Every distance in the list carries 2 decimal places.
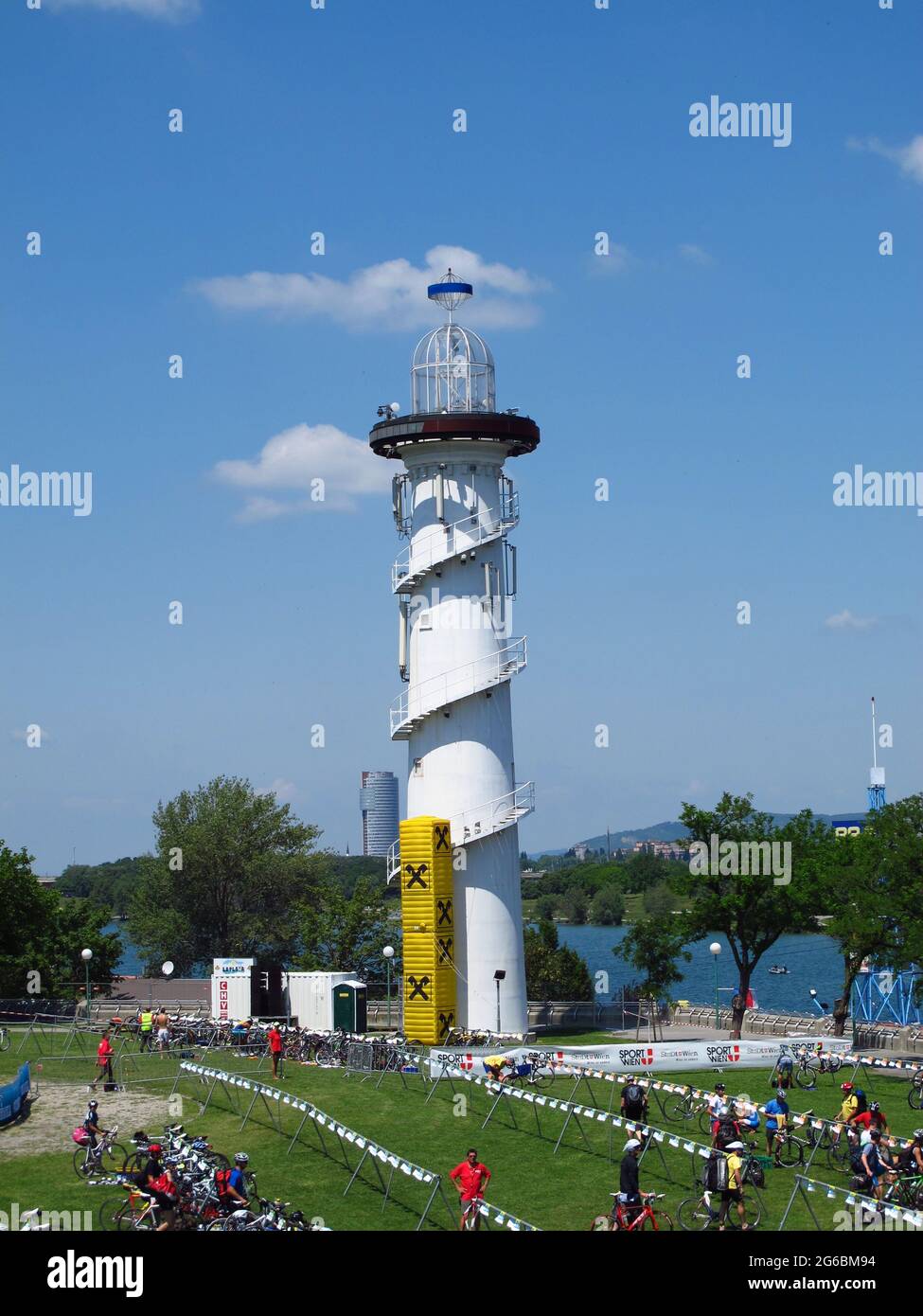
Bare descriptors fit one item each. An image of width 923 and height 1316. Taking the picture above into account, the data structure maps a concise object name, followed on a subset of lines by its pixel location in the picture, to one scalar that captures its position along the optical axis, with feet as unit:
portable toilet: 171.01
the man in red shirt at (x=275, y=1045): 137.49
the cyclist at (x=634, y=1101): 108.99
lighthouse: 172.76
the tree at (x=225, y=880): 293.23
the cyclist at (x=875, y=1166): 89.56
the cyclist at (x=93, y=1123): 99.55
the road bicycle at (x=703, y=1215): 86.38
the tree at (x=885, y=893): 154.30
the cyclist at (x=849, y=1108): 106.22
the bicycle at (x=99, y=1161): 98.37
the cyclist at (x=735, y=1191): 85.97
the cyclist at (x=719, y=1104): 107.48
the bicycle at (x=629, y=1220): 80.74
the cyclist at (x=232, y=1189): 82.12
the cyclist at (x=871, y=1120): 100.68
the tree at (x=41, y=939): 204.74
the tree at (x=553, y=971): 224.12
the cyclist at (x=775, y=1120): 104.17
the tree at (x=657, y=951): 196.34
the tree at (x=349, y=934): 230.89
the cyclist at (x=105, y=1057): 131.34
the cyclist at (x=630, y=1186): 81.35
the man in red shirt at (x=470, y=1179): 83.10
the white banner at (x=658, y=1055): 137.59
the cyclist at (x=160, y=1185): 81.97
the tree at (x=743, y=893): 186.29
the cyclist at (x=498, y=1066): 132.36
